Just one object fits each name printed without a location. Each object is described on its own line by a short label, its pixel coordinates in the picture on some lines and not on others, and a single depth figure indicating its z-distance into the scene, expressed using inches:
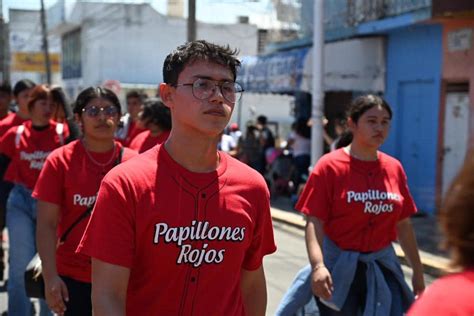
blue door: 561.6
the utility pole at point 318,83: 554.6
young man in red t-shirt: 112.4
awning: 678.5
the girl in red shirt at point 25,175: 230.5
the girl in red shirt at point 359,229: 186.1
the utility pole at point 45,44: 1304.4
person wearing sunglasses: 171.8
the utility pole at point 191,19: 733.9
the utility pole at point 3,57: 1364.1
